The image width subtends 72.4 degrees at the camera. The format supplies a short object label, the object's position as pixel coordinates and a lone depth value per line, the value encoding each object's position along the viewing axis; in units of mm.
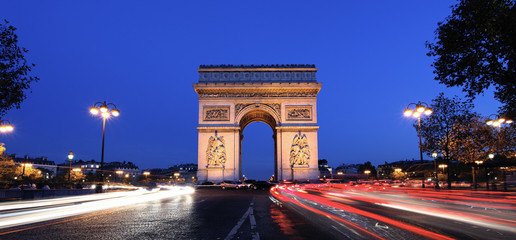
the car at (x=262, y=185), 38094
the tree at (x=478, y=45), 12828
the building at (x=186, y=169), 163038
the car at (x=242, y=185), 38016
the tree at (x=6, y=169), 33375
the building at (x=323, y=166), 145100
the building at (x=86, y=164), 148500
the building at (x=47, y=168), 105438
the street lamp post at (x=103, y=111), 19758
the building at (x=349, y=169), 197250
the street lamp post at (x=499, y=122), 26922
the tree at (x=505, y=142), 31266
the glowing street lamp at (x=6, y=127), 26255
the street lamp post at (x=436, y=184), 24281
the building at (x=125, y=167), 140700
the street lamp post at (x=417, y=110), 22938
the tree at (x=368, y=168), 138112
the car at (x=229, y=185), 37481
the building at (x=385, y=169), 128337
